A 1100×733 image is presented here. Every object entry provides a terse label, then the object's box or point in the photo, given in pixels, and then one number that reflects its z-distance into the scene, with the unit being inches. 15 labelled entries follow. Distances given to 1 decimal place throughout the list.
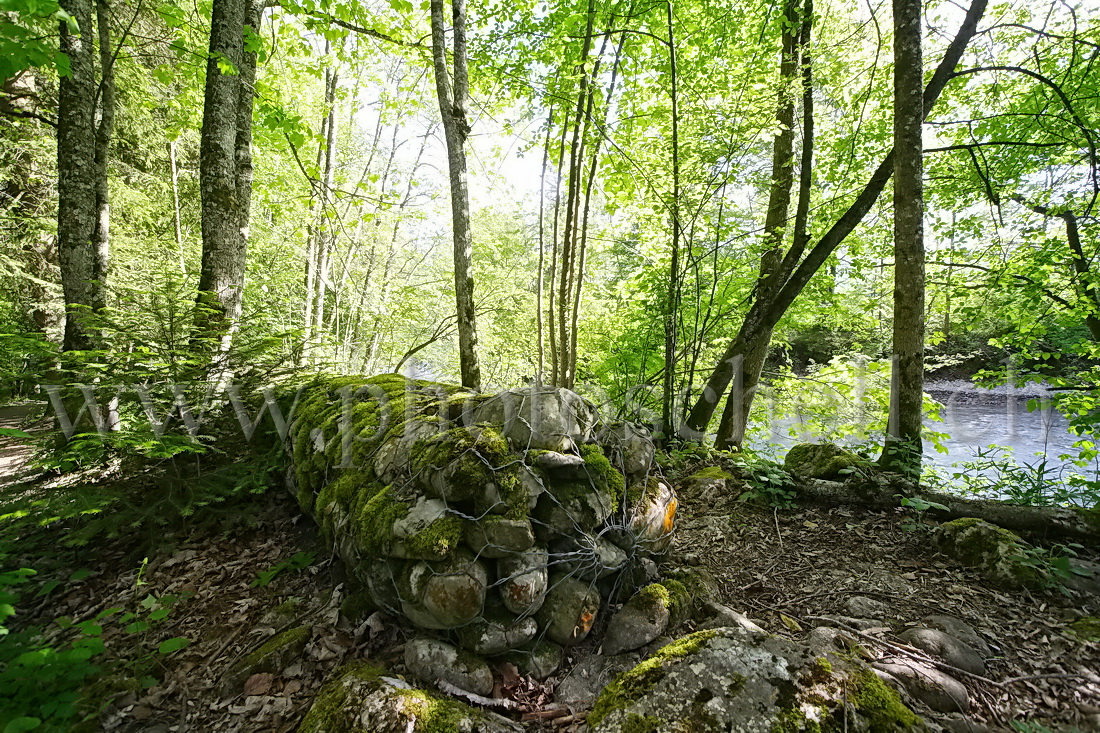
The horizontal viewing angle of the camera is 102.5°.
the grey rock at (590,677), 86.4
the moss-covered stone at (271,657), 92.3
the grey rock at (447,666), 86.5
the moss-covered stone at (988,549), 108.6
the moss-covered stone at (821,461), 168.6
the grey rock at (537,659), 91.5
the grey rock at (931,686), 73.2
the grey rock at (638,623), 96.6
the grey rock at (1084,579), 101.5
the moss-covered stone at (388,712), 72.7
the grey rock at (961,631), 87.9
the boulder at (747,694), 65.0
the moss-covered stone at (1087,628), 86.7
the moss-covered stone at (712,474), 183.0
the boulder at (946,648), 82.3
